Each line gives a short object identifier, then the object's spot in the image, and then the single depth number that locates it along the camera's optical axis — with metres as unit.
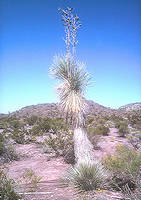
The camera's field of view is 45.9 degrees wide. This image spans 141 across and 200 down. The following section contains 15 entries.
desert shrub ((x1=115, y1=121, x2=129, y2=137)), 12.18
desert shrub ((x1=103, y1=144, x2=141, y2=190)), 3.90
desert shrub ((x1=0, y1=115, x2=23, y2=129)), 15.66
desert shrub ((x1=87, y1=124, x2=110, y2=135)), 11.76
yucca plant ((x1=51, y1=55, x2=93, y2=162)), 4.97
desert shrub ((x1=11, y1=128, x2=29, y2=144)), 9.67
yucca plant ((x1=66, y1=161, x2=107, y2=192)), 3.89
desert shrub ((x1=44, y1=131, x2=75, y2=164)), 6.97
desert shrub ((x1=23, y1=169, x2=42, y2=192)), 4.08
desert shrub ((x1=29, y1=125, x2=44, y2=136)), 11.47
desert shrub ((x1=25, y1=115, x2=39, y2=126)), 17.85
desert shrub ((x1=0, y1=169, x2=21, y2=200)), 2.96
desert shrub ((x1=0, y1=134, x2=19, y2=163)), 7.09
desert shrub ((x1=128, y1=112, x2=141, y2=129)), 14.99
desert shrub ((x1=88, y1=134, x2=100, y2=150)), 8.62
